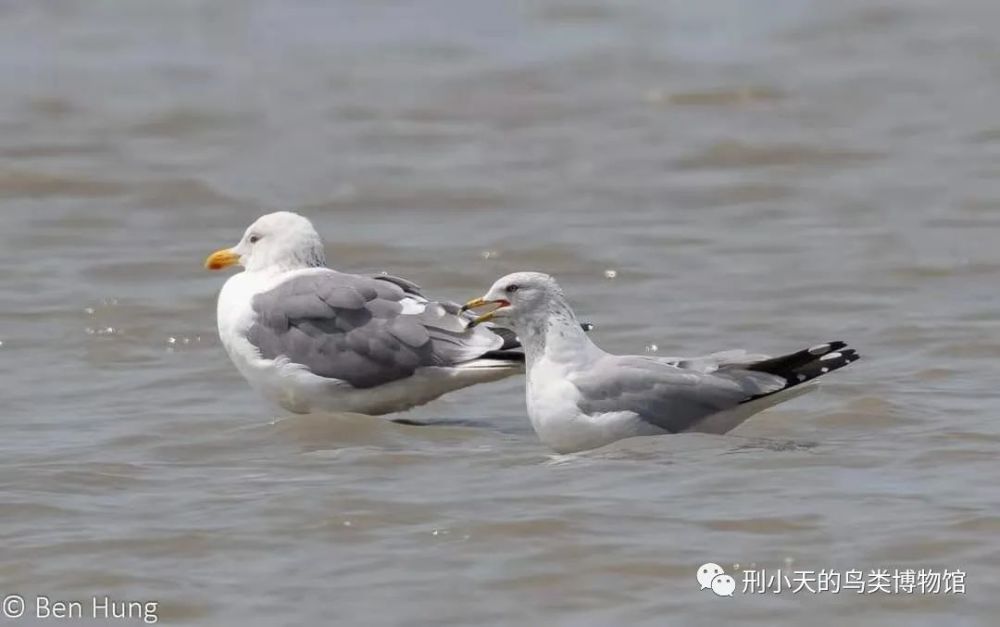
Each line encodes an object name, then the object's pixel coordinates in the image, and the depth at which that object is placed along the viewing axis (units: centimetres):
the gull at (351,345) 1759
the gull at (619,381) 1597
